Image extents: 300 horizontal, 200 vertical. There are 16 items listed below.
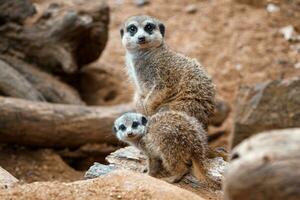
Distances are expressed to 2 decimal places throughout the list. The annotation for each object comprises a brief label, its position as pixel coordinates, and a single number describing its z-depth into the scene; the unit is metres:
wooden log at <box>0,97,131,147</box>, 10.19
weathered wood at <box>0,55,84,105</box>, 11.95
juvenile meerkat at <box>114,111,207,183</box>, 6.91
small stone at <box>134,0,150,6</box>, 16.29
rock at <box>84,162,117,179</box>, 7.14
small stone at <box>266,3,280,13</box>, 15.45
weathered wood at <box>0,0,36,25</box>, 11.70
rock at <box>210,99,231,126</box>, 11.96
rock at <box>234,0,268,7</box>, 15.51
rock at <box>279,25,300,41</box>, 14.89
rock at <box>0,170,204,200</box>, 5.89
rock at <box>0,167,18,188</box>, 6.52
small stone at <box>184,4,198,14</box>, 16.02
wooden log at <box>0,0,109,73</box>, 11.89
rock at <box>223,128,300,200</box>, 3.71
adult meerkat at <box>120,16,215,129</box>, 7.90
